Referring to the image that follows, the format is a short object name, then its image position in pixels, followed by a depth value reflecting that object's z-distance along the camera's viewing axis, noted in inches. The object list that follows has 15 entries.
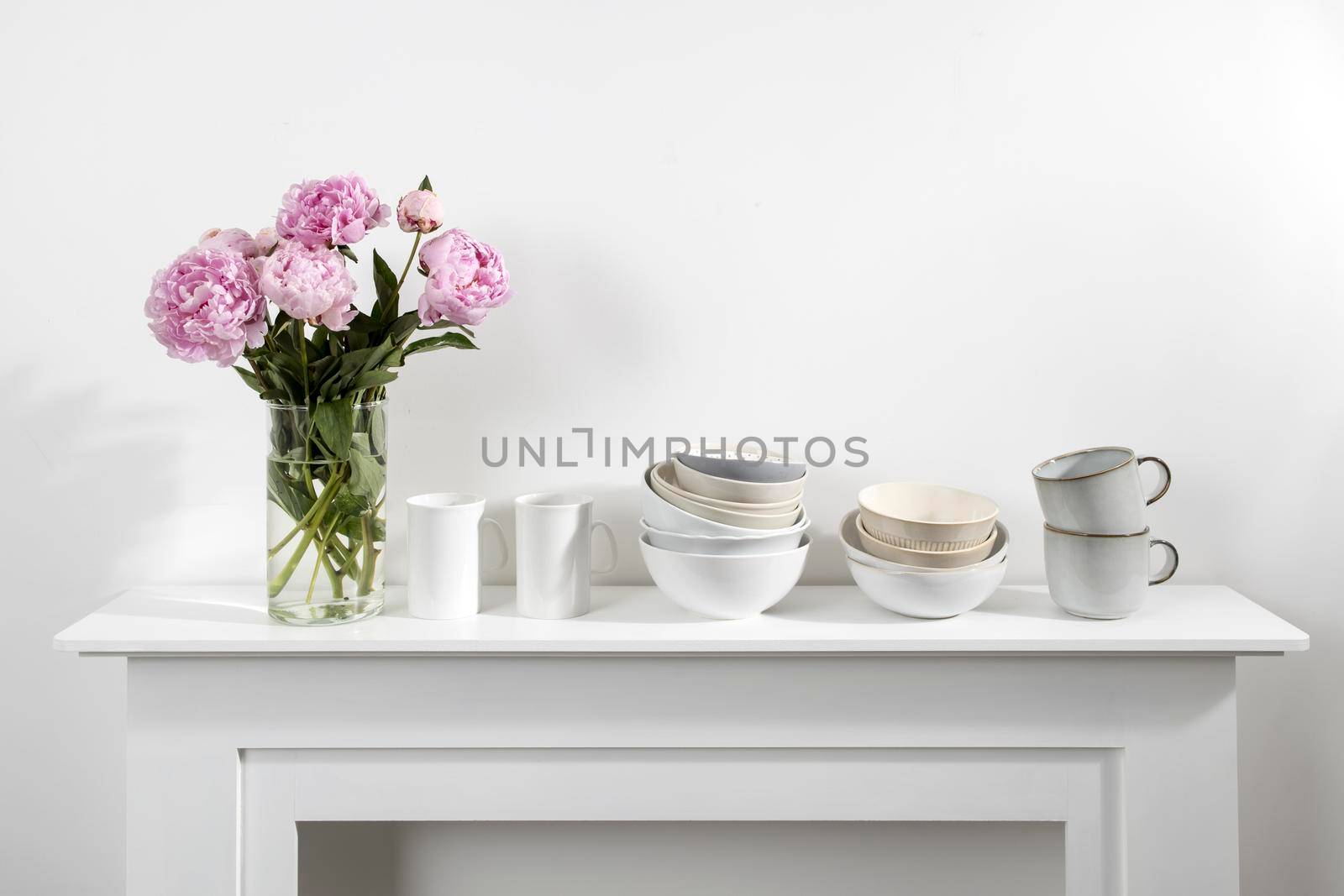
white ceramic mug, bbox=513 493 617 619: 35.7
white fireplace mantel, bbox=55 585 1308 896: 33.8
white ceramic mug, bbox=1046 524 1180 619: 34.3
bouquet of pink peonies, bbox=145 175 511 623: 31.6
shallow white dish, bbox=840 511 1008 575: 34.6
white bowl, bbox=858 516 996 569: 34.5
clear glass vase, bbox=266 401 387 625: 34.7
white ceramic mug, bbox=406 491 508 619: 35.5
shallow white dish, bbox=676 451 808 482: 36.0
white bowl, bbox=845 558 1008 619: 33.9
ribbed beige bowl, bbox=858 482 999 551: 34.7
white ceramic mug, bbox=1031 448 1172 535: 34.4
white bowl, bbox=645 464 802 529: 34.8
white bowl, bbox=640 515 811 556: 34.4
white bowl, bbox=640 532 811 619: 33.9
